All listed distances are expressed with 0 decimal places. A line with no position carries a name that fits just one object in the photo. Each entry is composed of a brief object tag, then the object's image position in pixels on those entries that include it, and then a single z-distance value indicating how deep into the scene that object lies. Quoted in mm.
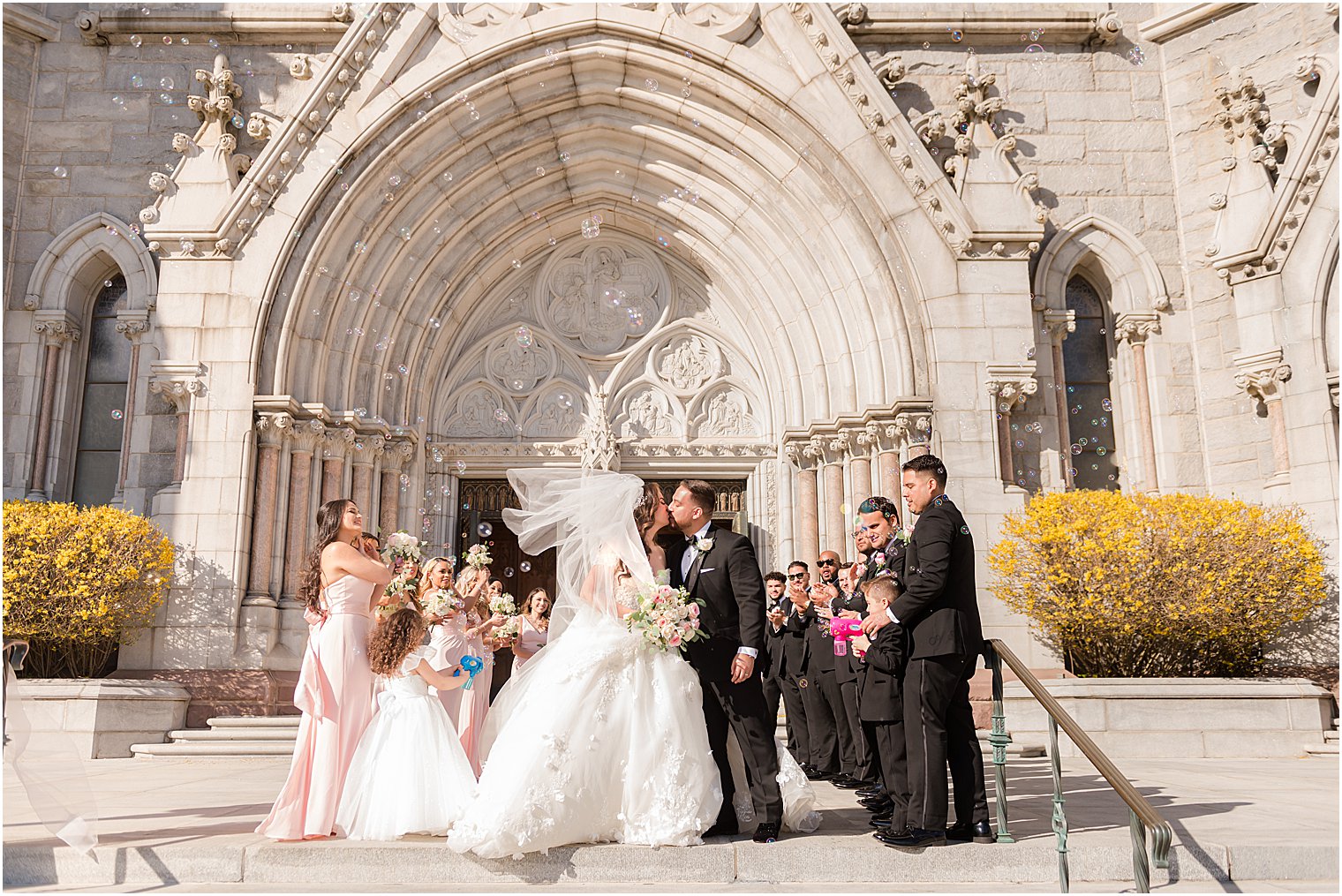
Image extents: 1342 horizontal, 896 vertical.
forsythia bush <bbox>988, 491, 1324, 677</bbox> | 9594
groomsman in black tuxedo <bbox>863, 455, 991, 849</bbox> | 5215
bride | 4895
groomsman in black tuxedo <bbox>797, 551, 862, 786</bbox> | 7949
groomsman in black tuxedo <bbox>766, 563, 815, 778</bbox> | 8531
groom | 5367
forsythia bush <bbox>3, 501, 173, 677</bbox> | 9523
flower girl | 5262
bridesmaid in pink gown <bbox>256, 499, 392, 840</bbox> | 5461
